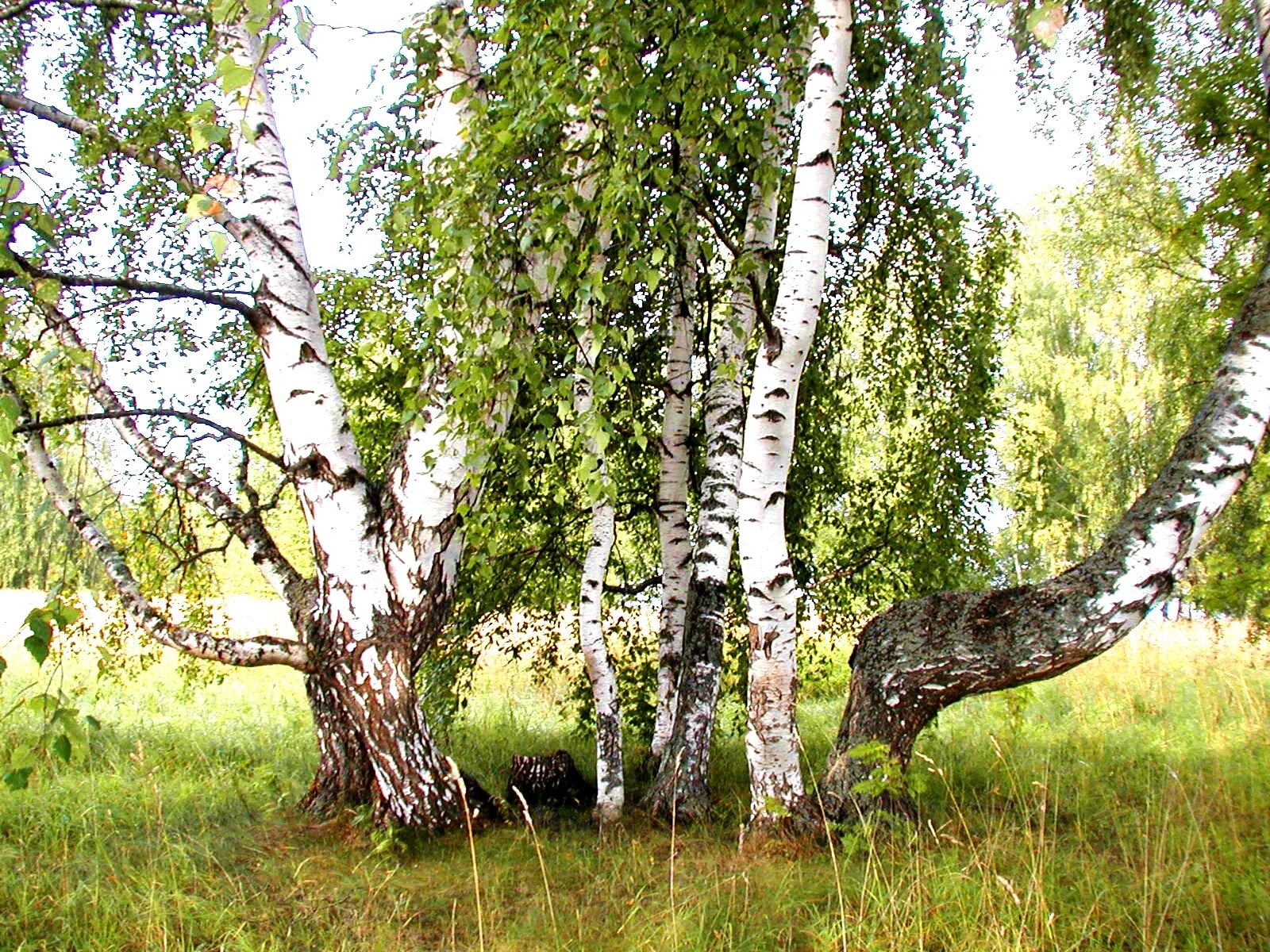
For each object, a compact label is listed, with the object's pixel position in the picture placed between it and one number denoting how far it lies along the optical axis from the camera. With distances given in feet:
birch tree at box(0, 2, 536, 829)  15.71
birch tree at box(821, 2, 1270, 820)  14.07
